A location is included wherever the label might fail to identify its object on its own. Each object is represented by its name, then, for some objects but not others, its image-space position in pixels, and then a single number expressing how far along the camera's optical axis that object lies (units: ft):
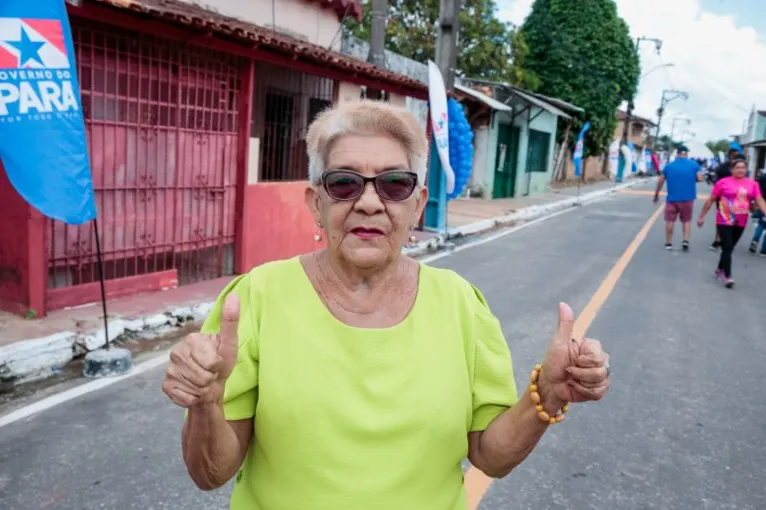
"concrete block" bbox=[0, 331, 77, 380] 15.48
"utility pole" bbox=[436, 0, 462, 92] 41.91
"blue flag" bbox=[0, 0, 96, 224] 14.73
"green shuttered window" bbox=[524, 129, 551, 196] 88.79
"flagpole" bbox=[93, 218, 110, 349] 16.18
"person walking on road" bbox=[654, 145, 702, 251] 39.87
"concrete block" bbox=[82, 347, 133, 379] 16.10
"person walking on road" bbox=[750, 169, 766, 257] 40.70
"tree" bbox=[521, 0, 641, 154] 116.57
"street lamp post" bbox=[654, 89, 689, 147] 231.50
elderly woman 5.24
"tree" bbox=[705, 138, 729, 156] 455.09
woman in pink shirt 30.58
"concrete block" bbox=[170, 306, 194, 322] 20.59
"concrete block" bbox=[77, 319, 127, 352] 17.33
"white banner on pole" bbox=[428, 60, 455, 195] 35.65
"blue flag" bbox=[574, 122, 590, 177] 81.05
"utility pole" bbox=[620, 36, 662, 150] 151.10
